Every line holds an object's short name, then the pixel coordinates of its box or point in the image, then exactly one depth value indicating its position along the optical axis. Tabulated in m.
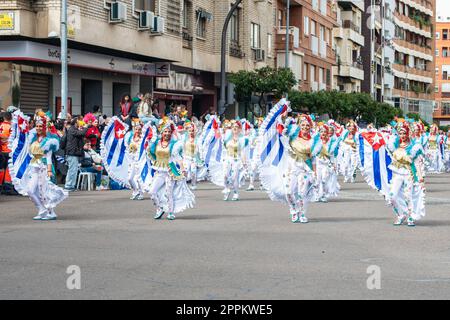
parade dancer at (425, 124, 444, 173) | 39.86
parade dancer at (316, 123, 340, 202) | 20.98
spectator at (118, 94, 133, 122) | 26.89
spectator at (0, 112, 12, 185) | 21.23
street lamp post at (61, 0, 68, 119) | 25.38
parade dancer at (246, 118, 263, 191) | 24.67
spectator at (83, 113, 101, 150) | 24.64
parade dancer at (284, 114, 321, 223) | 15.73
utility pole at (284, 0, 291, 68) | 46.70
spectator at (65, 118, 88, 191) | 23.69
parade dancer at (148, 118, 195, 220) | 16.11
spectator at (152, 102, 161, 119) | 27.67
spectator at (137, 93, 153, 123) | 25.19
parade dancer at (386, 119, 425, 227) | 15.45
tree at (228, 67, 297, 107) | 41.12
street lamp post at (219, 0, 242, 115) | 30.92
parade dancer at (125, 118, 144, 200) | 20.86
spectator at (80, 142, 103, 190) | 24.45
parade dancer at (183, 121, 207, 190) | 25.61
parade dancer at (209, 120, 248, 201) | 21.20
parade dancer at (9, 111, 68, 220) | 15.92
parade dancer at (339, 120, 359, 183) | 30.17
